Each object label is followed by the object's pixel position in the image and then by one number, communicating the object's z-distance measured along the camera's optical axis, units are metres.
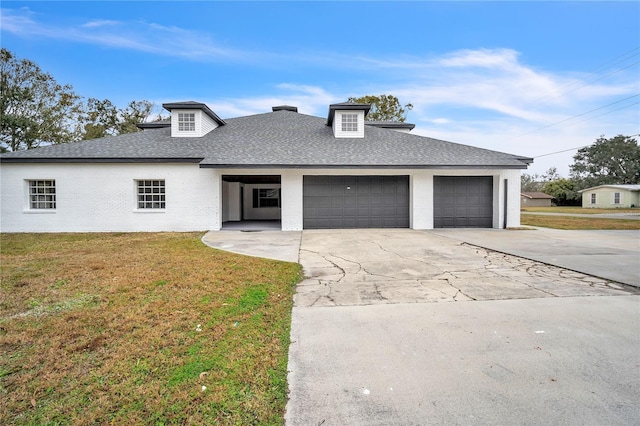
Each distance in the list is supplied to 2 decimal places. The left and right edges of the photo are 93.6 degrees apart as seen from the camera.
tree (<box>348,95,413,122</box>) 31.67
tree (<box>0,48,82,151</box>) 24.16
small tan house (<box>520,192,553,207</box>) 54.53
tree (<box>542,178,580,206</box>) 50.25
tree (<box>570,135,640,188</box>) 51.41
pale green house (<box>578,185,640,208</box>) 40.78
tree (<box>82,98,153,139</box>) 29.98
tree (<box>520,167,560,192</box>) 80.19
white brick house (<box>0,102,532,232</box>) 13.41
